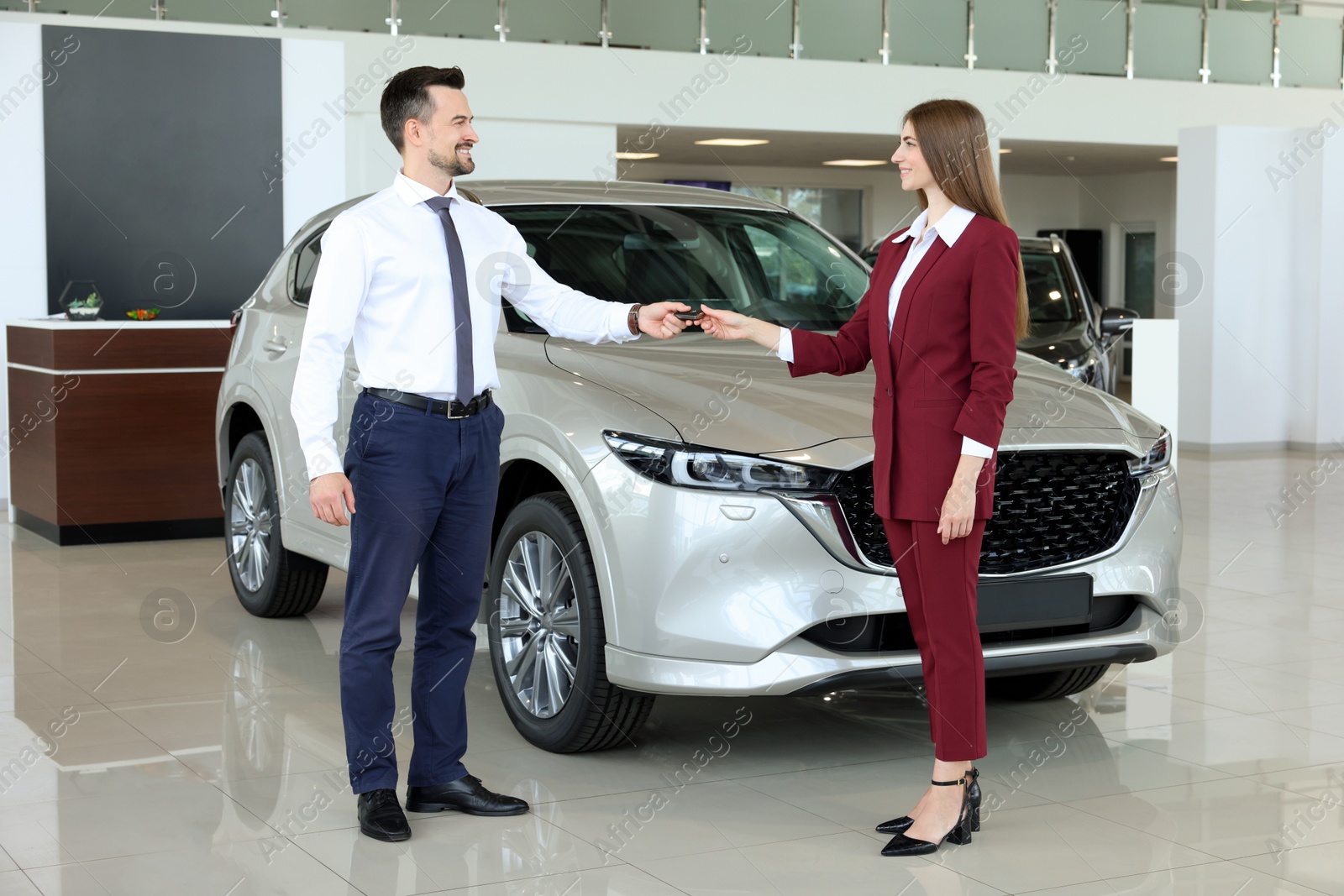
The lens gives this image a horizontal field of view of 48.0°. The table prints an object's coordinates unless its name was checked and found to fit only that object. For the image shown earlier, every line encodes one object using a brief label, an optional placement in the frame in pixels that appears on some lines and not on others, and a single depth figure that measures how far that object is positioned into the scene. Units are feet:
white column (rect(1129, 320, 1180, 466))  34.63
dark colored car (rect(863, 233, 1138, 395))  31.63
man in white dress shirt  10.80
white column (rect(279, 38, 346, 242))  30.83
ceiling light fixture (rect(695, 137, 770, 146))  56.03
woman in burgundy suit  10.41
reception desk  25.30
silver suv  11.58
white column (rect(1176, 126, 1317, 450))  41.63
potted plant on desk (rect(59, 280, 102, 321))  26.55
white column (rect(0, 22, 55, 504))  29.04
